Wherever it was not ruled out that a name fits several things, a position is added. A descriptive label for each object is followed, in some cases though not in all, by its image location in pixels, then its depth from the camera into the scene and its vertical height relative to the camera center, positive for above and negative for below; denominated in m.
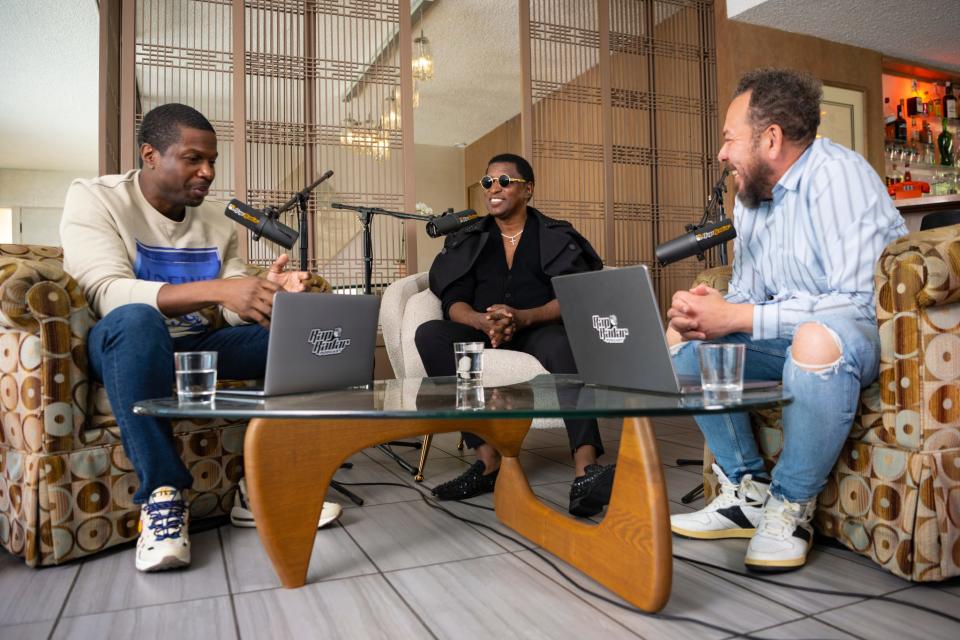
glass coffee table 0.99 -0.21
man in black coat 2.24 +0.21
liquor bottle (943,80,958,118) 5.46 +1.77
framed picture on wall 4.97 +1.56
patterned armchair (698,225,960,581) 1.22 -0.17
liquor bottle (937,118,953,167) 5.51 +1.46
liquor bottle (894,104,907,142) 5.39 +1.58
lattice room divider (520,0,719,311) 4.14 +1.45
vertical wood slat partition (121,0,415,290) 3.37 +1.12
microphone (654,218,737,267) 1.51 +0.20
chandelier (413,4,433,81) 5.29 +2.12
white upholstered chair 2.46 +0.07
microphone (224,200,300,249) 1.86 +0.31
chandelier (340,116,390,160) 3.56 +1.05
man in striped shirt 1.32 +0.05
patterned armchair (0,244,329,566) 1.44 -0.21
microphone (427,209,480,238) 2.33 +0.39
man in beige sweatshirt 1.46 +0.13
